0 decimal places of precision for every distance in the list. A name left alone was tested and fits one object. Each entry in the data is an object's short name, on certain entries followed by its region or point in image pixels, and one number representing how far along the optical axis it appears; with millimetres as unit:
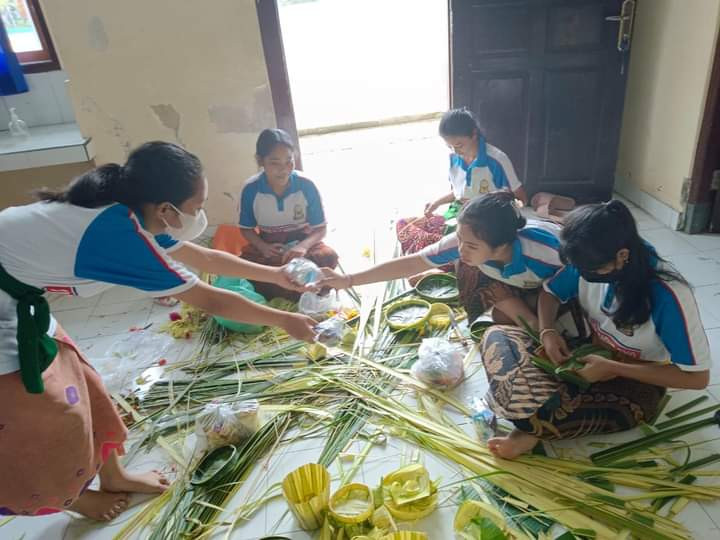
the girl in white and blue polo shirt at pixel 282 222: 2947
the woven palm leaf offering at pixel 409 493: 1691
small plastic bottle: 3514
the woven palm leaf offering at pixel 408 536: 1460
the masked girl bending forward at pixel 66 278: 1483
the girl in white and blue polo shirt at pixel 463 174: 2750
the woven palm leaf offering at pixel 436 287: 2816
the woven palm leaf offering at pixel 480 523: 1570
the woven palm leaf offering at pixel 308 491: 1683
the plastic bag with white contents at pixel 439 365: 2227
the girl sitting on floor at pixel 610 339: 1562
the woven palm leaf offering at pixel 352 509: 1638
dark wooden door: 3410
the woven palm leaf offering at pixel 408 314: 2588
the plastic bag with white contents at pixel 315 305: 2787
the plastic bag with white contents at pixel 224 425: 2029
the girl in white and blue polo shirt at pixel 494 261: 1948
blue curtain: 3420
